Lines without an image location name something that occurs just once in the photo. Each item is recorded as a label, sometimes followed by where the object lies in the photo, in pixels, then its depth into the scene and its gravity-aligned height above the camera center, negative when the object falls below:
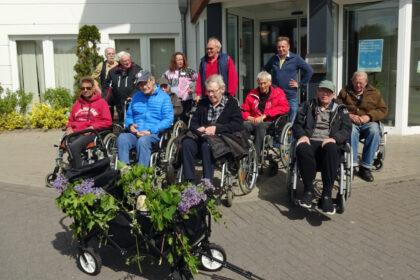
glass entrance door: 11.09 +1.09
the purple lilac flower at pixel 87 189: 3.28 -0.80
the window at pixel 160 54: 12.38 +0.69
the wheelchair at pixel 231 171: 4.95 -1.07
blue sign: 8.98 +0.41
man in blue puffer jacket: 5.68 -0.48
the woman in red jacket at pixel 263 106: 6.04 -0.40
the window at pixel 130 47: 12.25 +0.89
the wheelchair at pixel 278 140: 5.93 -0.86
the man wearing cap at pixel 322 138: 4.55 -0.66
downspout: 11.63 +1.51
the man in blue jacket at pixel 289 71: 6.85 +0.09
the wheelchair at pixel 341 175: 4.53 -1.02
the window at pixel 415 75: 8.66 +0.00
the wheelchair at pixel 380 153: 6.17 -1.09
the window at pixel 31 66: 12.14 +0.41
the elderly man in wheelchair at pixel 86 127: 5.80 -0.68
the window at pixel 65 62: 12.23 +0.51
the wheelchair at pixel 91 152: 5.92 -0.96
